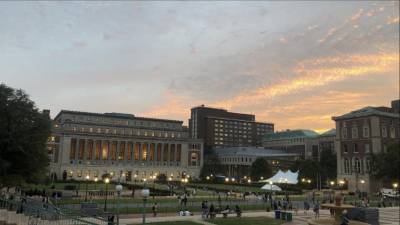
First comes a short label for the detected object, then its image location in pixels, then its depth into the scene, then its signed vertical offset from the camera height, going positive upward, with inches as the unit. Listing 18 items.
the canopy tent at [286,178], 2877.5 +37.2
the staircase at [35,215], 1230.2 -126.5
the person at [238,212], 1757.3 -130.9
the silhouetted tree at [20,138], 1581.0 +159.3
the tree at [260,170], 5226.4 +164.1
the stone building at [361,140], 3988.7 +451.1
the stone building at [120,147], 5689.0 +490.1
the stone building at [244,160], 7066.9 +412.2
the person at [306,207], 2112.3 -121.1
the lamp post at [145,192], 1092.8 -31.8
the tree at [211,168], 6510.8 +223.5
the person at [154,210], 1747.4 -130.0
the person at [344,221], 883.4 -79.6
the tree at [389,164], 3353.8 +176.6
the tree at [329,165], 5068.9 +246.2
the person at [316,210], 1821.6 -116.5
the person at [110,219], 1202.4 -121.6
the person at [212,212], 1698.7 -128.3
